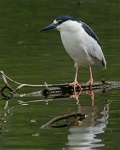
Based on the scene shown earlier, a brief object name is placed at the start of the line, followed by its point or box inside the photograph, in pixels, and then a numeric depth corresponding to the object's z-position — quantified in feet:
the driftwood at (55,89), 45.73
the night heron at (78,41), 47.39
